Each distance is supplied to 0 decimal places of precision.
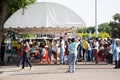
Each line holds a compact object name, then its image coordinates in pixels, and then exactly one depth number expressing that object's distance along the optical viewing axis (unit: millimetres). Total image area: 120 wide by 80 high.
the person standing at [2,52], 18065
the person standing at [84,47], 17079
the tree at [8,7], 17922
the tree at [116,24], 74595
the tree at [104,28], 106417
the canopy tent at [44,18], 16152
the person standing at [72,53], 11789
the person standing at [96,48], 16049
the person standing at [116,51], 13297
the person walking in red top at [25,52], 13446
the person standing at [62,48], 15592
